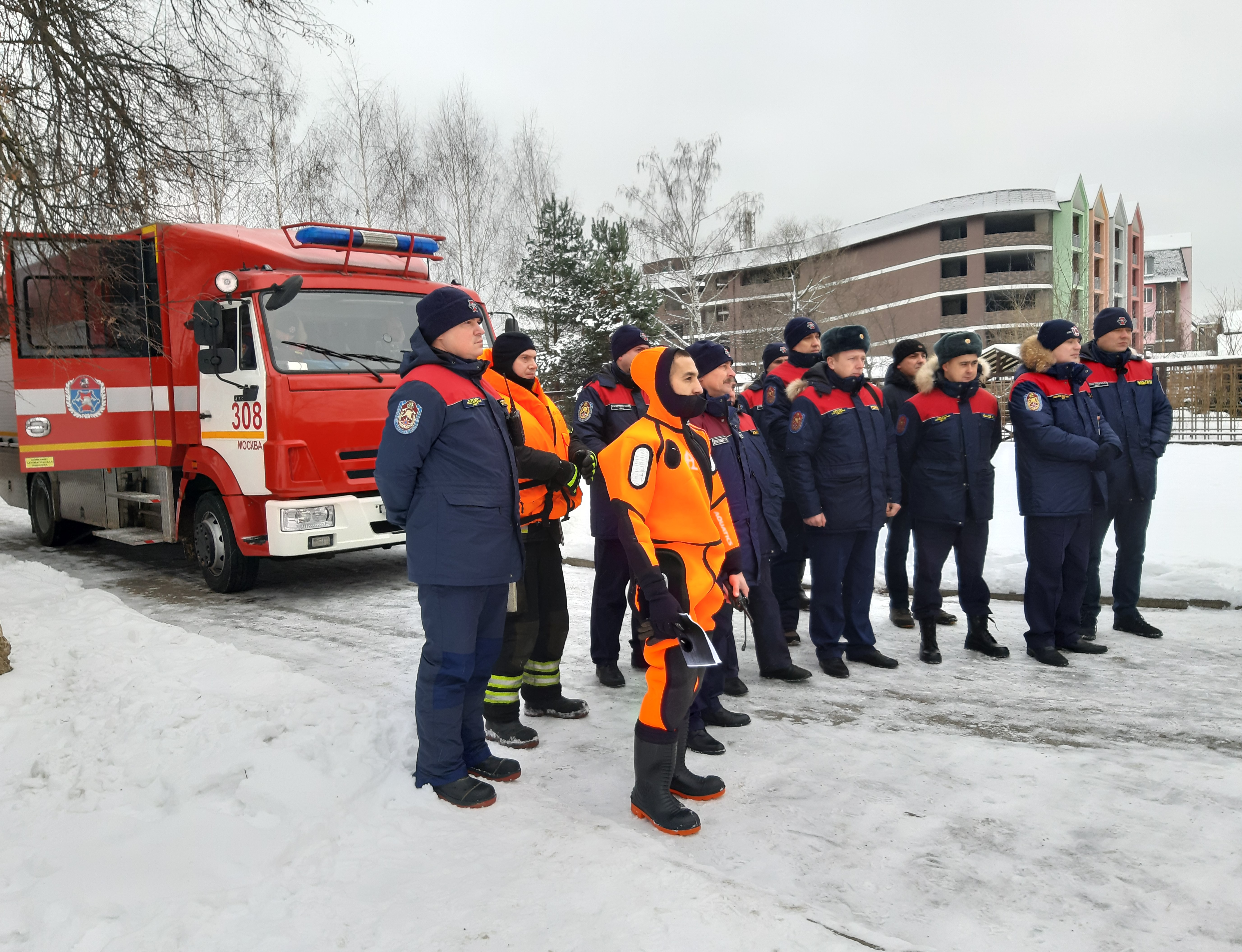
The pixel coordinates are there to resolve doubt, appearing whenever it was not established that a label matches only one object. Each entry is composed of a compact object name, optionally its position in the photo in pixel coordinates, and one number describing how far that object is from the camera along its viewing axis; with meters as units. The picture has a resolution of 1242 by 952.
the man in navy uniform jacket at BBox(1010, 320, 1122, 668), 5.53
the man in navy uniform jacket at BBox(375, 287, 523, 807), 3.46
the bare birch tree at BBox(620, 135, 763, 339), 29.38
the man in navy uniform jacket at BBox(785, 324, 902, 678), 5.45
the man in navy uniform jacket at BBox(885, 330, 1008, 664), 5.68
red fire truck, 6.98
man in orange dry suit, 3.30
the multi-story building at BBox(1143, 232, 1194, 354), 63.47
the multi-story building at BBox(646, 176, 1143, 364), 51.09
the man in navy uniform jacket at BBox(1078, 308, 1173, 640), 6.01
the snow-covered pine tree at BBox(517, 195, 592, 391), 25.28
